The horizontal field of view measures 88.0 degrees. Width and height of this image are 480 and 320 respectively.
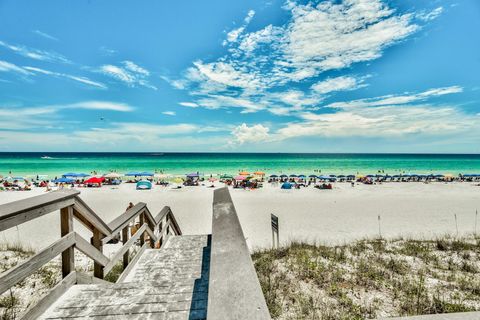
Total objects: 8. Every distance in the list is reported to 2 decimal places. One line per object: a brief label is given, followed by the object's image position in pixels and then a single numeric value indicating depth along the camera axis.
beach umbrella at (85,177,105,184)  28.61
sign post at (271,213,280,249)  7.97
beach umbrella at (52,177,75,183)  30.05
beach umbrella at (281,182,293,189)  27.92
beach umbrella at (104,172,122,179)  32.06
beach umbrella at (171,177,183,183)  30.84
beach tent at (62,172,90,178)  32.60
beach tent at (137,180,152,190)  27.71
